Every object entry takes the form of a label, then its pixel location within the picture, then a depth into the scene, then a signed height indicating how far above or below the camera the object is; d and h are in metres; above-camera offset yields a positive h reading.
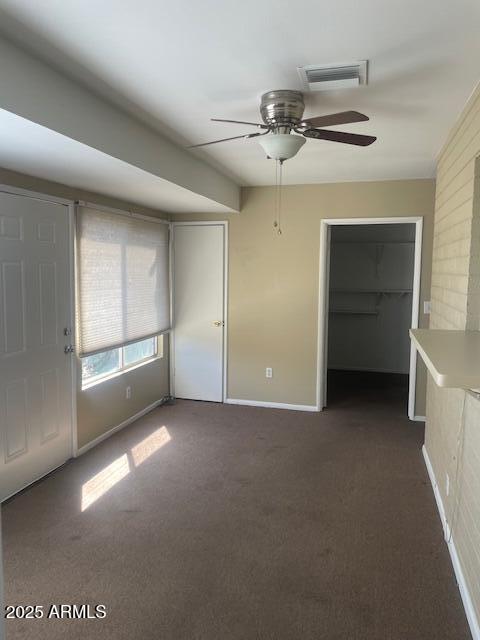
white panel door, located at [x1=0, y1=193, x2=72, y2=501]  3.06 -0.53
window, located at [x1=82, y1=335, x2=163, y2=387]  4.09 -0.91
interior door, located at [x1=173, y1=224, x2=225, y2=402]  5.28 -0.49
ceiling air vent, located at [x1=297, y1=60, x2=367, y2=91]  2.10 +0.90
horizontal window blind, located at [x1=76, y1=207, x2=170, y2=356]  3.84 -0.12
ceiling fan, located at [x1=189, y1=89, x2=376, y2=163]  2.37 +0.73
